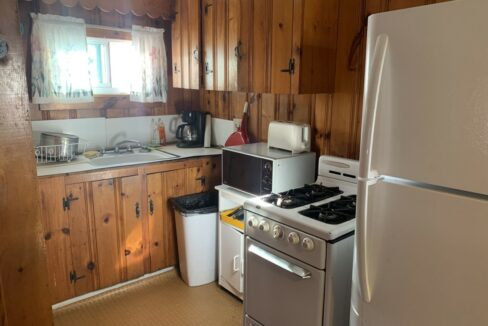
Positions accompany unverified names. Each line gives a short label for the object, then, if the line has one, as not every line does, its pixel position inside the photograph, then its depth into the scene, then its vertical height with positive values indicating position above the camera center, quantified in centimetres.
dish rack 259 -40
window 296 +24
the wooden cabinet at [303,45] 206 +28
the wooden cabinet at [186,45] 288 +40
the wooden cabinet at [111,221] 238 -84
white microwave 225 -45
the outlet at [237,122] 303 -21
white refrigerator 100 -21
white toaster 235 -25
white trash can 269 -103
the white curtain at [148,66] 309 +24
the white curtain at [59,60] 260 +24
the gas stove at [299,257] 159 -71
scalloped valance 273 +67
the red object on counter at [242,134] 289 -29
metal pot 262 -33
